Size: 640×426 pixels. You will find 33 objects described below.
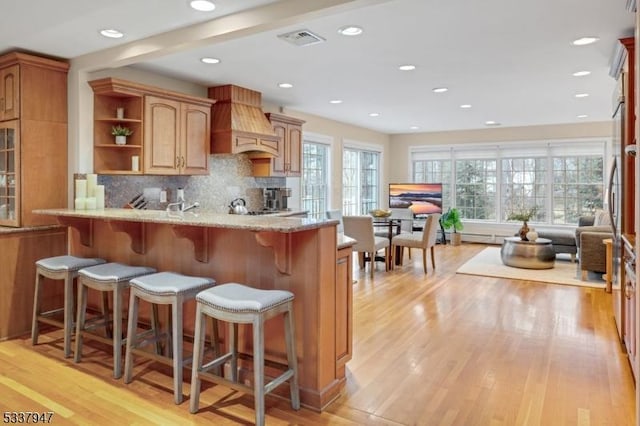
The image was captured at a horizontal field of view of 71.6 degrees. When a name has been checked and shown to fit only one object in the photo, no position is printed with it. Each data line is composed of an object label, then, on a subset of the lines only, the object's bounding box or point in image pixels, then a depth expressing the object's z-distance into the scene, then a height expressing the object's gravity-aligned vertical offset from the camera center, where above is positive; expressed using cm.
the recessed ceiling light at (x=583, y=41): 370 +142
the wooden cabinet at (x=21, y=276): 369 -57
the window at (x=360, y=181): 888 +59
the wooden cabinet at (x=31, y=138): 379 +62
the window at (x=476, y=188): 977 +45
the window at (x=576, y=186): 879 +45
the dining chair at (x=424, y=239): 647 -46
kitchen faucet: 433 +11
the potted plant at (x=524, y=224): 698 -24
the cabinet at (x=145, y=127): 420 +83
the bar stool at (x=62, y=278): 327 -54
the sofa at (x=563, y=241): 733 -55
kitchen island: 260 -38
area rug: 590 -93
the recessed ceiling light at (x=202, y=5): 284 +132
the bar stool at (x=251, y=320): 230 -60
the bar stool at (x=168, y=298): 261 -55
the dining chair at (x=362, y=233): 611 -34
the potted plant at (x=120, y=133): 430 +73
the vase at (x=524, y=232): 700 -37
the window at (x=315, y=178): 756 +54
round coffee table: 671 -70
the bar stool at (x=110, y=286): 296 -54
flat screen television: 972 +25
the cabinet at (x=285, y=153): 617 +81
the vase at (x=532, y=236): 690 -43
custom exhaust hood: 527 +106
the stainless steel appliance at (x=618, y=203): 349 +4
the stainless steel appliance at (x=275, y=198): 652 +15
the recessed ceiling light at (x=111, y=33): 338 +136
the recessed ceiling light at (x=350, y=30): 346 +141
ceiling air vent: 355 +141
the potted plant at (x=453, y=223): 964 -32
